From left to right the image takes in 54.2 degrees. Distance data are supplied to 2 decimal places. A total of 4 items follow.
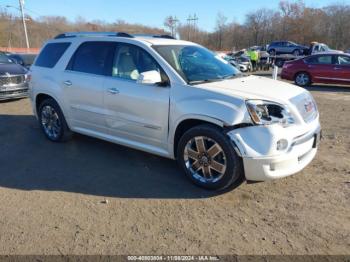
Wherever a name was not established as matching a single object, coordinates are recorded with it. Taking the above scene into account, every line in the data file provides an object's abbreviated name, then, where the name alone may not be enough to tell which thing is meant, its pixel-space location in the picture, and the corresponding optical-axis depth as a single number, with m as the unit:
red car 14.32
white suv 3.75
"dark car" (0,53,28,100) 10.18
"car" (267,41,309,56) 36.13
